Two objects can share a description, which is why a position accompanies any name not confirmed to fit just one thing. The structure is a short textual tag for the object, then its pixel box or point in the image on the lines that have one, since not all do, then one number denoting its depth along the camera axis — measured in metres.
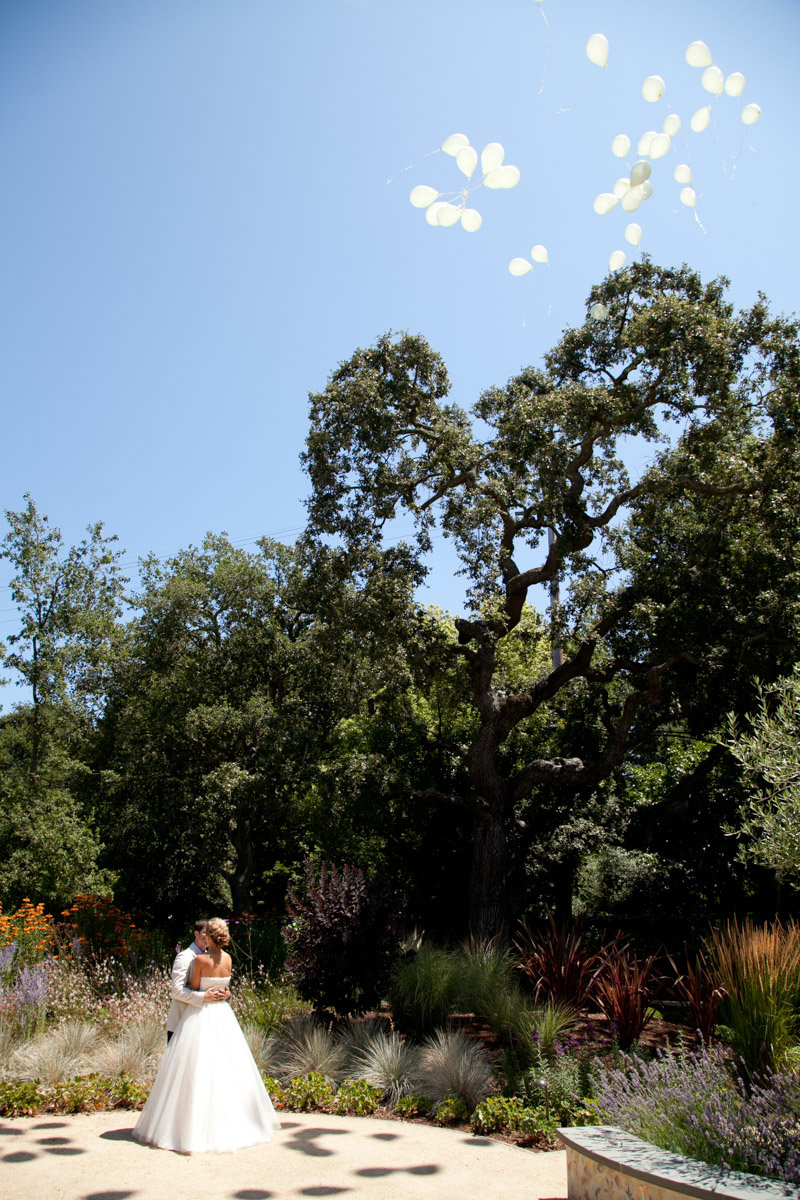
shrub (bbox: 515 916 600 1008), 9.05
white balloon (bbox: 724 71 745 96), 4.29
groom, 6.30
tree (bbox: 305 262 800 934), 12.86
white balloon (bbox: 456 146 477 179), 4.77
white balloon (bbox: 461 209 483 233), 4.93
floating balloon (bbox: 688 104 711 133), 4.45
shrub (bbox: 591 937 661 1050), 7.89
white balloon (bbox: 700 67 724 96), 4.33
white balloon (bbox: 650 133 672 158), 4.77
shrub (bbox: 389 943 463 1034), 9.20
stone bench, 3.95
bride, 5.94
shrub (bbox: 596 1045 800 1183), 4.34
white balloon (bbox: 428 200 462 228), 4.82
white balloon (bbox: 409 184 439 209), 4.96
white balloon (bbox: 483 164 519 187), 4.87
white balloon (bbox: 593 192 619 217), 4.99
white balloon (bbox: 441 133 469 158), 4.75
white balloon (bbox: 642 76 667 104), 4.46
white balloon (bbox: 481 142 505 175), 4.73
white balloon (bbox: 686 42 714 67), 4.22
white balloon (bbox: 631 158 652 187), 4.67
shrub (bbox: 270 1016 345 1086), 7.76
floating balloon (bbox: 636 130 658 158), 4.80
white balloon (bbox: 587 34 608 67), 4.29
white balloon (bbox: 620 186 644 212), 4.85
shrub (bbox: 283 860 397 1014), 8.87
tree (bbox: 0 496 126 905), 17.09
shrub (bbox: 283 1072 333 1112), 7.20
